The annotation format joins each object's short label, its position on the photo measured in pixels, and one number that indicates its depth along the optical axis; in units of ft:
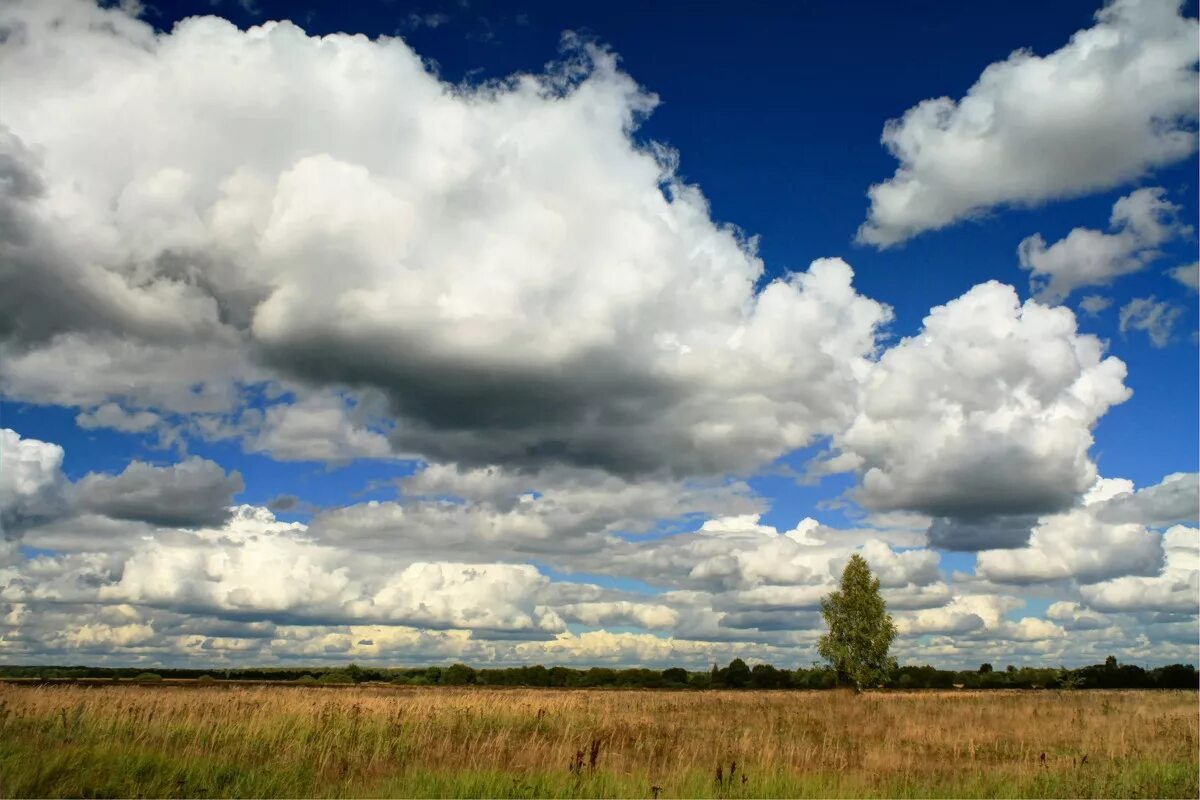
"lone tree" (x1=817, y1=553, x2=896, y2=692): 219.20
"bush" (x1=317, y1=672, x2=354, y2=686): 279.24
